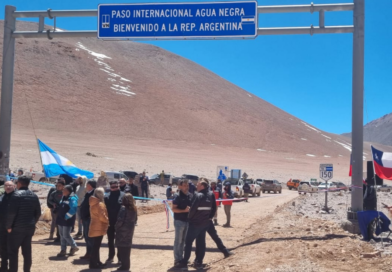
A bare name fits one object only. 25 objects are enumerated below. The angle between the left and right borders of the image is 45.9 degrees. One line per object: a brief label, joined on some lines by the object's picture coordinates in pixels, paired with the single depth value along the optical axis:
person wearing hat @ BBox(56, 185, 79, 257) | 9.42
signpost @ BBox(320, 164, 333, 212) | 21.21
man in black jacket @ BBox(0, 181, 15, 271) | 7.28
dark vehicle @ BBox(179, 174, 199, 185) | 40.58
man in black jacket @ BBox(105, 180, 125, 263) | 8.90
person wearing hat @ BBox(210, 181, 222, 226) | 15.34
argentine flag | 12.24
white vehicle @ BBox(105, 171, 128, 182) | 34.53
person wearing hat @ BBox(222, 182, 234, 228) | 15.05
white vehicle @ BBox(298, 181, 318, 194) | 38.72
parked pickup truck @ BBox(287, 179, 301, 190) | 51.19
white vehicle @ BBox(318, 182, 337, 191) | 39.16
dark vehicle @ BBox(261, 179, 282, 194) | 42.00
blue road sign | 12.03
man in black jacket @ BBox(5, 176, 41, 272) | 7.19
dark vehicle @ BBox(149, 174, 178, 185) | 40.12
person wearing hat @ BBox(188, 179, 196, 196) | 14.42
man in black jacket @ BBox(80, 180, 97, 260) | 9.16
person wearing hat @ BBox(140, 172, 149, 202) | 25.03
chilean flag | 10.82
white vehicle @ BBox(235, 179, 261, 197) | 32.84
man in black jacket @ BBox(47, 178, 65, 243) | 10.56
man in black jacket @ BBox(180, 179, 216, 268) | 8.48
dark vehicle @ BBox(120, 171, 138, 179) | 38.74
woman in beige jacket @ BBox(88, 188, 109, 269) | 8.40
